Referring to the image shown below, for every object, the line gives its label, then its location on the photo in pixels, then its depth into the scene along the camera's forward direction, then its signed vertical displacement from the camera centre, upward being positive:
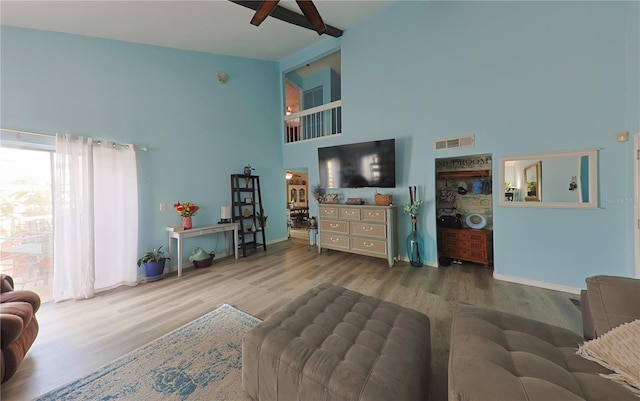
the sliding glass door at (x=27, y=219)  2.77 -0.19
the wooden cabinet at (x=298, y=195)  10.65 +0.17
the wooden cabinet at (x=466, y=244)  3.73 -0.85
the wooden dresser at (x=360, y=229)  4.02 -0.62
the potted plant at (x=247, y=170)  5.12 +0.68
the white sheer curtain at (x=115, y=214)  3.23 -0.18
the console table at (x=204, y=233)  3.79 -0.60
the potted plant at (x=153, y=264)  3.54 -1.00
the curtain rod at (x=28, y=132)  2.66 +0.88
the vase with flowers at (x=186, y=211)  3.98 -0.18
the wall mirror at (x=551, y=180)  2.78 +0.19
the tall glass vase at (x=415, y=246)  3.98 -0.90
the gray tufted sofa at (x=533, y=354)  0.92 -0.82
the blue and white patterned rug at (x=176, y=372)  1.53 -1.31
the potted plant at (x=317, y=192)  5.23 +0.15
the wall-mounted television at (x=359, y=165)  4.18 +0.66
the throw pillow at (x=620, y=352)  0.99 -0.78
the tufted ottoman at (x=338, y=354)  1.09 -0.88
